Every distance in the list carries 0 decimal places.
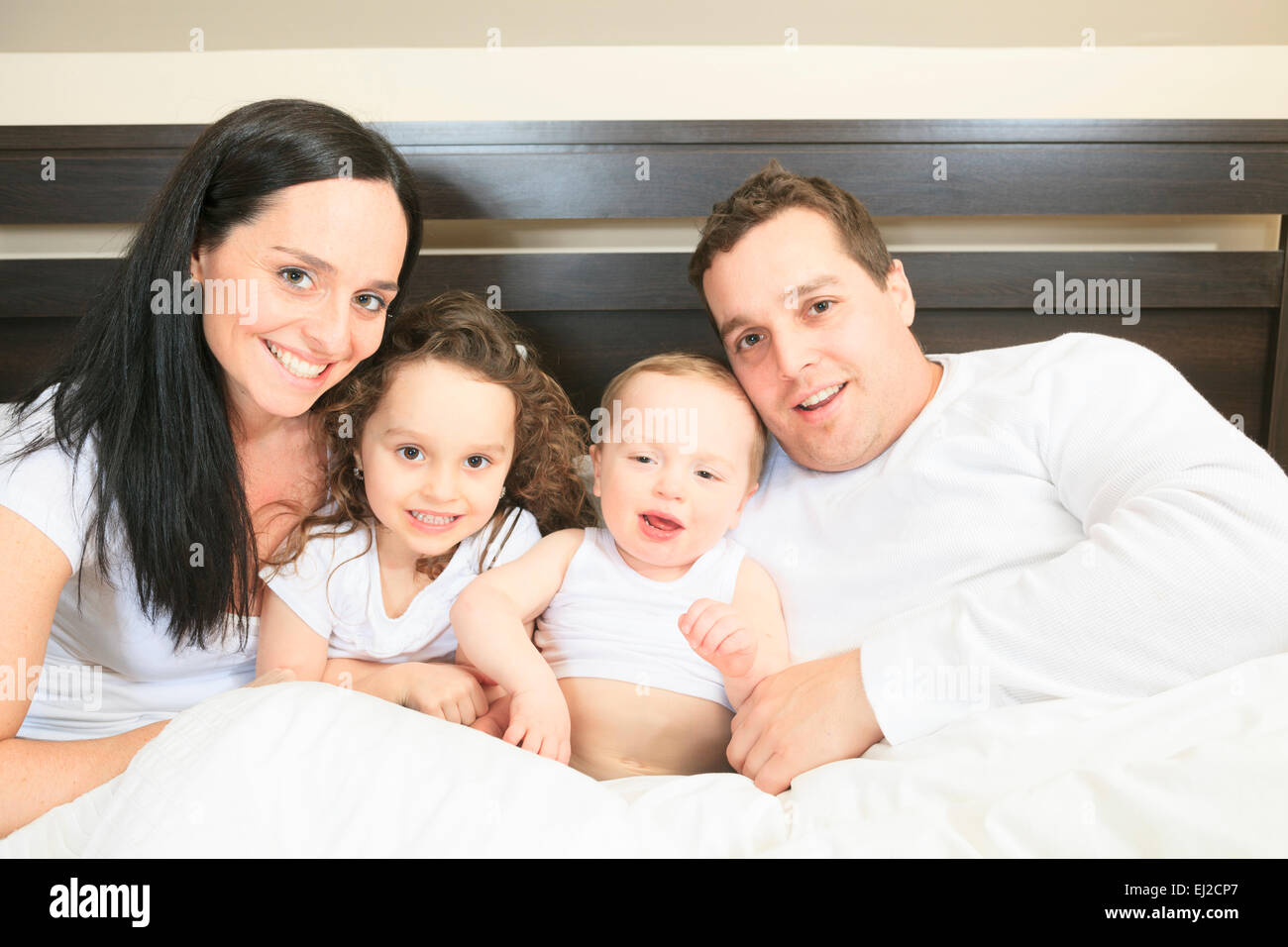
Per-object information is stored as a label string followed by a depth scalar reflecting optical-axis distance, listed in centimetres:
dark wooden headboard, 186
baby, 138
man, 115
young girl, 140
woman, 122
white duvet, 87
